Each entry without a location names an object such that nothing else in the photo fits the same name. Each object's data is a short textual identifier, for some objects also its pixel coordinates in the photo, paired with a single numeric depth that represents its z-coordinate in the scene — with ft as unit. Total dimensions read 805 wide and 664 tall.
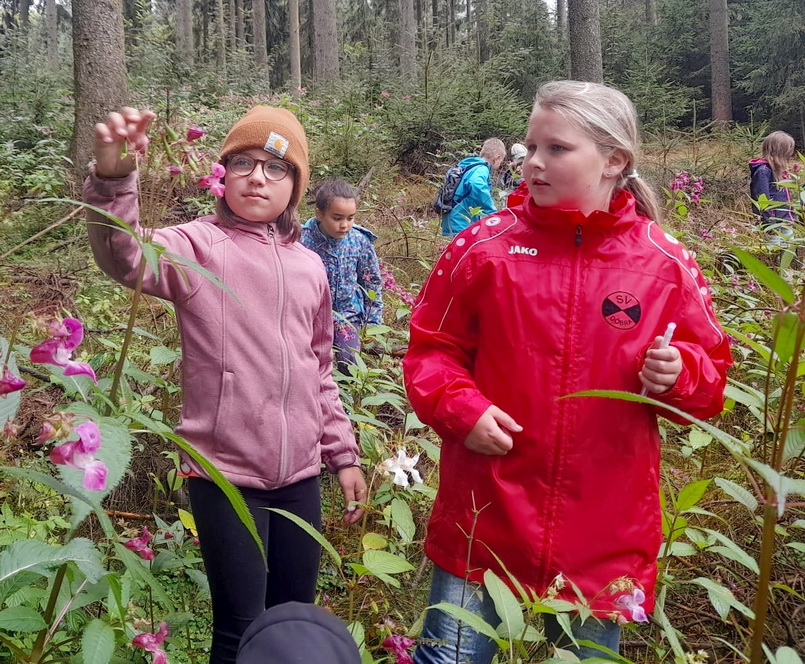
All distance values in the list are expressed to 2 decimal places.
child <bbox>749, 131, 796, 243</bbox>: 22.49
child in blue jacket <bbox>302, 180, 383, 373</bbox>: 13.30
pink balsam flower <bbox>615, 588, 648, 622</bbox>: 4.69
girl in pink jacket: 5.92
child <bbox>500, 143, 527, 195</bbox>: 22.48
